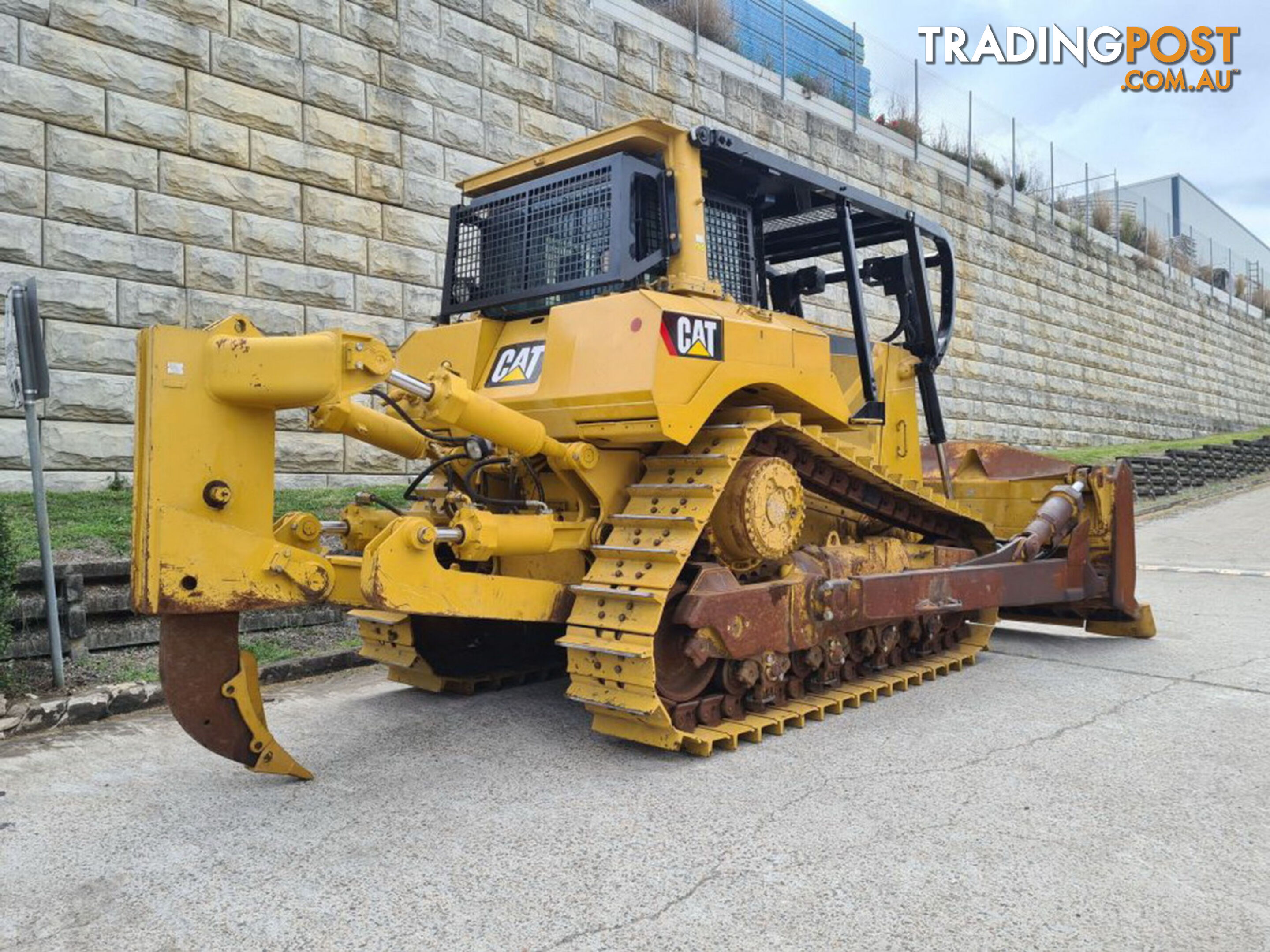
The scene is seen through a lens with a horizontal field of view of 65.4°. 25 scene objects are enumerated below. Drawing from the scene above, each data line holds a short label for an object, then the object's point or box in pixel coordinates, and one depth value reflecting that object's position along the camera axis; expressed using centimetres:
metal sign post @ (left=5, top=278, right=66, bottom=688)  493
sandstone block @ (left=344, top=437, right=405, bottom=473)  874
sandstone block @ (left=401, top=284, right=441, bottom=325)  923
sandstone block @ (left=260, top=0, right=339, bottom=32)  841
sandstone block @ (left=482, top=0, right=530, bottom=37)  1001
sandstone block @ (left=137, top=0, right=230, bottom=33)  768
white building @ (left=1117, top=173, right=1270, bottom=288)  3094
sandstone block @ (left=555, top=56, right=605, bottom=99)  1070
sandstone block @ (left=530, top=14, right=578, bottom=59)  1041
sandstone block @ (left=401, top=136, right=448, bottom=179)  923
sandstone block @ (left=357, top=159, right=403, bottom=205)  890
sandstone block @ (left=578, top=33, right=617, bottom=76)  1093
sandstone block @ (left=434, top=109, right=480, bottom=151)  952
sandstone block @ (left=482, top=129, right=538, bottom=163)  995
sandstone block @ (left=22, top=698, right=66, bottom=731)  471
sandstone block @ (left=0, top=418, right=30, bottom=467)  685
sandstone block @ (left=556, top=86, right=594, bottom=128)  1070
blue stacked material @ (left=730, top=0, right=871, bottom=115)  1439
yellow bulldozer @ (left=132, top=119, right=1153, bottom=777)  350
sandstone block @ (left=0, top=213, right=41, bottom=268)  684
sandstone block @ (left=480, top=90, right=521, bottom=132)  991
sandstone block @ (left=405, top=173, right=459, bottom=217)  926
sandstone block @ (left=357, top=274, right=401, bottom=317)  887
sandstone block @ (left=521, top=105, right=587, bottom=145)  1029
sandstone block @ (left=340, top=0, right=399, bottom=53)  884
